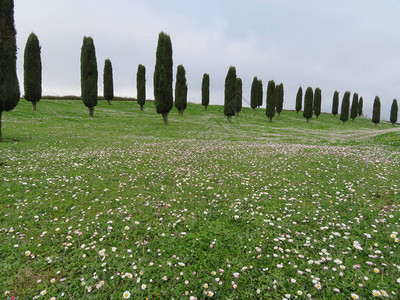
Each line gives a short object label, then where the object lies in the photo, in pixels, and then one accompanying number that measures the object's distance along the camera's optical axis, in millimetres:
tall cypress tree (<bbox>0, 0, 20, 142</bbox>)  14762
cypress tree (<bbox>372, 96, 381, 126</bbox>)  68562
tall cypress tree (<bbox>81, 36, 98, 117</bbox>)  34000
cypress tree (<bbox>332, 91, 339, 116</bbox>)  73212
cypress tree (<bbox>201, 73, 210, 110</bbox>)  61031
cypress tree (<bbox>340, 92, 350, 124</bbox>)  63438
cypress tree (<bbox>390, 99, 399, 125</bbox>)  72250
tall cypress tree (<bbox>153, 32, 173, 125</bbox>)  30266
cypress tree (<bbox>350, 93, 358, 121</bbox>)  71562
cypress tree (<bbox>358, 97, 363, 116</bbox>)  77700
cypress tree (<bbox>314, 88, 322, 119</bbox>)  66875
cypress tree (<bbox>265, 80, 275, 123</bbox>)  52625
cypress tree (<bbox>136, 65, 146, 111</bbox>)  50469
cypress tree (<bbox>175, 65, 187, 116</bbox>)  46938
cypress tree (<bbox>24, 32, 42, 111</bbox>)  33781
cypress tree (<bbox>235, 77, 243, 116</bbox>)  46750
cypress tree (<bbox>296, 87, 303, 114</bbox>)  71075
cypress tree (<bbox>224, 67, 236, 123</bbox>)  43862
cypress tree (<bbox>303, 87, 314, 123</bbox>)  59750
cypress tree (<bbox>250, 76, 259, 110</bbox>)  63125
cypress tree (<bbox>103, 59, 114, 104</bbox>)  50969
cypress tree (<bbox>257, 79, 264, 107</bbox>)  63878
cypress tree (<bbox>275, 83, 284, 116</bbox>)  63400
